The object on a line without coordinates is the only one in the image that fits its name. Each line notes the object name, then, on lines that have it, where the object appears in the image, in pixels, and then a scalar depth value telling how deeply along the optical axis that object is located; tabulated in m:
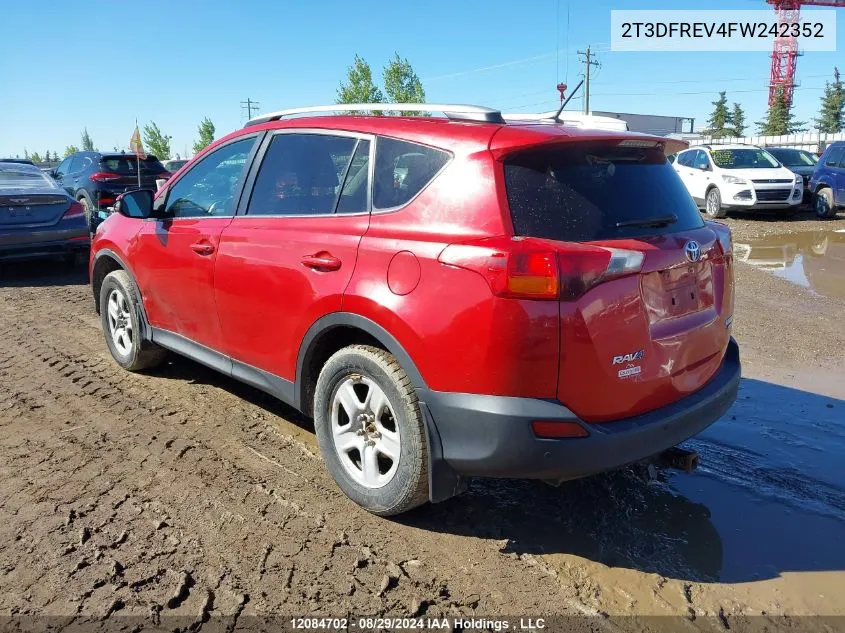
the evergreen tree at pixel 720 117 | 81.69
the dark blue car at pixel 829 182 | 15.27
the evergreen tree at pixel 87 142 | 104.27
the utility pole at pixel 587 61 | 55.02
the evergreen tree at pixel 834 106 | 69.00
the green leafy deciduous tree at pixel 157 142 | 65.88
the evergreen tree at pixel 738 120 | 80.56
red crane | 68.12
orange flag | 12.32
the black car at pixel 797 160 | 17.64
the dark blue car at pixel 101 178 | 13.45
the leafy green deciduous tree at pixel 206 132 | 64.44
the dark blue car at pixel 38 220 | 8.79
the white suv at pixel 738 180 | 15.46
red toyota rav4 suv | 2.54
